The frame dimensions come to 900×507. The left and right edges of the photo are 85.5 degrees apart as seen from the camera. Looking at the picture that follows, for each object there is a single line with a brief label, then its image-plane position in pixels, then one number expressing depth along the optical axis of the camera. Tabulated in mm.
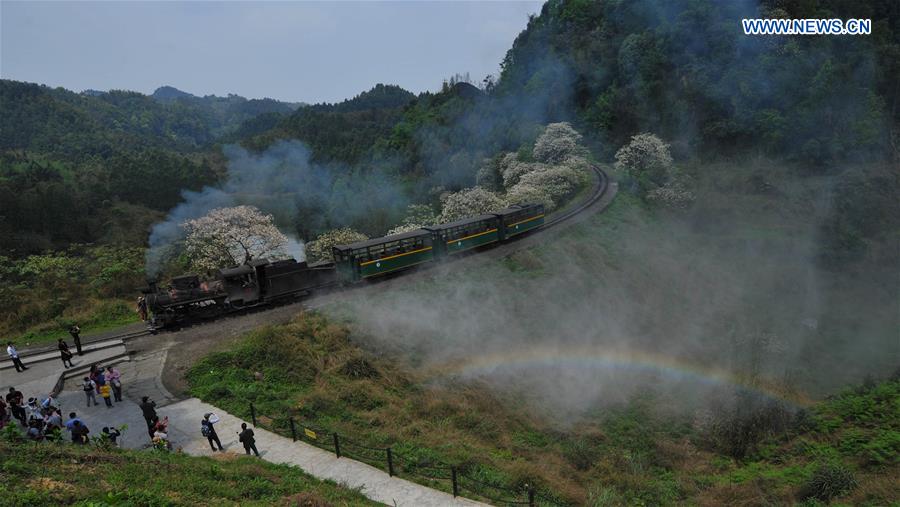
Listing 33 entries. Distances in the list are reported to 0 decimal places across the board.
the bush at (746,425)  16172
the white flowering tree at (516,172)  49094
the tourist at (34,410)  12812
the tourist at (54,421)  12461
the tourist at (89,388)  15797
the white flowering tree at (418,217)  43275
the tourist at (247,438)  12438
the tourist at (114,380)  16062
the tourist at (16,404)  14312
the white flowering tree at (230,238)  34875
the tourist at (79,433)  12266
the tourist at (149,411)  13312
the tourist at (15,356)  18234
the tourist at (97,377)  15898
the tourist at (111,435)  12067
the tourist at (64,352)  18328
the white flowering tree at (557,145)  51781
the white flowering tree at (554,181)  43394
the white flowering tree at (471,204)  40406
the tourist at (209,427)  12836
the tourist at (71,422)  12289
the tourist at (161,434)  12469
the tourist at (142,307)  21458
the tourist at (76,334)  19531
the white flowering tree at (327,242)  37500
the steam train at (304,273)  21094
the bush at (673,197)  43000
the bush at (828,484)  12391
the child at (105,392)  15703
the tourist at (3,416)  13391
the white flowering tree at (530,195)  40375
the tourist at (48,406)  13128
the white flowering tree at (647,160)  47656
